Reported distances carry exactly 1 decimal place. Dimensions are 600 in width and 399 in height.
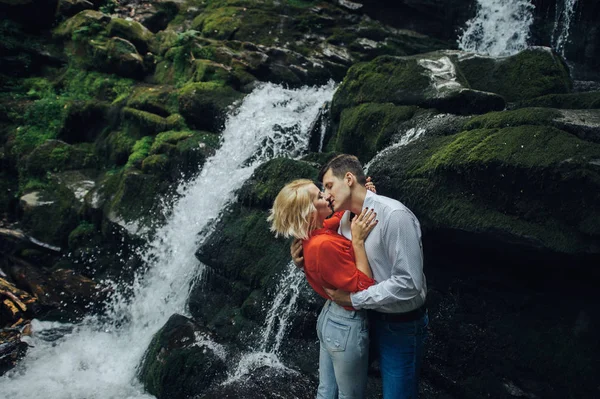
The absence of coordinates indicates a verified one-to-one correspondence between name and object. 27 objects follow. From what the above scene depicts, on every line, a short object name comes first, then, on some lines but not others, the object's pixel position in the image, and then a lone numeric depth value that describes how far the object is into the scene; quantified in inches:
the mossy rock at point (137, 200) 385.4
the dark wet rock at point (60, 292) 353.0
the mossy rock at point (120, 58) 560.4
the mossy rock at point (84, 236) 407.8
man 129.2
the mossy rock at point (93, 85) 550.9
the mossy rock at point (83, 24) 610.2
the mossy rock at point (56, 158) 485.4
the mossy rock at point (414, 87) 269.3
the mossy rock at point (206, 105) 444.1
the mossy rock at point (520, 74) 293.9
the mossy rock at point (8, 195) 480.7
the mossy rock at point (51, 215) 427.8
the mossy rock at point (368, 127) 279.6
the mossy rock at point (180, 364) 244.5
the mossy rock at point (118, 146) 470.0
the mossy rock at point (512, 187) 170.2
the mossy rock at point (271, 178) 286.8
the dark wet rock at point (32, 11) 640.4
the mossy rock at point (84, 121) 527.5
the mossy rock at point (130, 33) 590.9
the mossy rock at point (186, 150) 404.2
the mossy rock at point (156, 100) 474.6
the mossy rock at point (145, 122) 456.1
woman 133.2
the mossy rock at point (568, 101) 233.2
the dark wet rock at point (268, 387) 208.4
